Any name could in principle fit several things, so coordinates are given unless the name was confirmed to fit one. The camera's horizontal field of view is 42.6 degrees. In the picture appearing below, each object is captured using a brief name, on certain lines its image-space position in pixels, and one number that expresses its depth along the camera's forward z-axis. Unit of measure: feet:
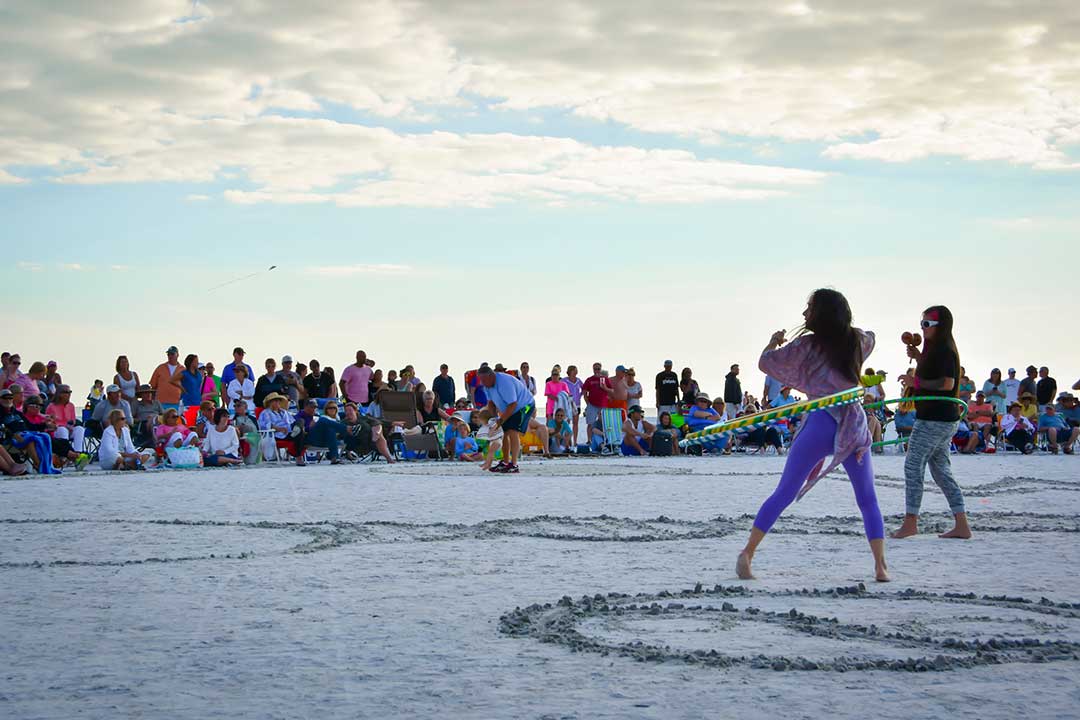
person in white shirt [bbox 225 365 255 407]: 89.04
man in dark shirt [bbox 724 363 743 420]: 106.22
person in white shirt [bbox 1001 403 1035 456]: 101.35
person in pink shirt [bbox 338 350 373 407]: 93.97
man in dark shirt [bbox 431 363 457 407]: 100.68
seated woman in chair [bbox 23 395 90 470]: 76.54
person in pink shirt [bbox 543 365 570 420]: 101.04
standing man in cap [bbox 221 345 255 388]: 89.61
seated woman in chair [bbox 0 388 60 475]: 75.66
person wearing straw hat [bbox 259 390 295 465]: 86.69
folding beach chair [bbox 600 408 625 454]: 99.60
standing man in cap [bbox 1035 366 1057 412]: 108.37
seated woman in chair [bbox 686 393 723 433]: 99.60
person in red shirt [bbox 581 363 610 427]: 98.63
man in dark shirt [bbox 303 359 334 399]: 91.25
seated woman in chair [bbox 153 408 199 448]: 82.28
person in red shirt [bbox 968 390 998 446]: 102.94
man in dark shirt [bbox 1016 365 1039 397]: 108.27
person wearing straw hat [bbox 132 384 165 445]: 85.25
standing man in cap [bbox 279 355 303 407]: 89.97
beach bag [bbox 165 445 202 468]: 81.20
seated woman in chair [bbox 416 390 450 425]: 94.22
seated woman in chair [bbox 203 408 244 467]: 83.05
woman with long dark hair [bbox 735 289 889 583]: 28.40
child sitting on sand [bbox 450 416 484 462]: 92.32
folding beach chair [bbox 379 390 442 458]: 92.58
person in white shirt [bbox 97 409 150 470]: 79.15
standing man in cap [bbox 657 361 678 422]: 101.35
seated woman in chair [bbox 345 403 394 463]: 87.97
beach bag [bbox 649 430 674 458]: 98.73
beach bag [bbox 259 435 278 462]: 87.20
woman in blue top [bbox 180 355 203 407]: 87.20
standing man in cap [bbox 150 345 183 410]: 85.25
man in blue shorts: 70.33
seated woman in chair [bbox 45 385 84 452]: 81.71
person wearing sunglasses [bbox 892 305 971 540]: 37.22
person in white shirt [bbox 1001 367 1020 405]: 111.65
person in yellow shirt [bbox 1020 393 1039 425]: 105.09
